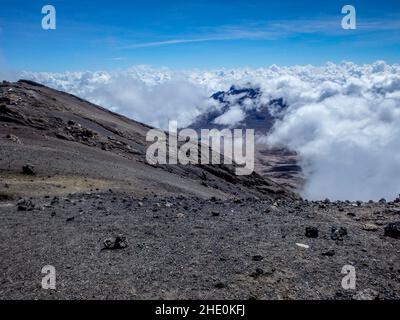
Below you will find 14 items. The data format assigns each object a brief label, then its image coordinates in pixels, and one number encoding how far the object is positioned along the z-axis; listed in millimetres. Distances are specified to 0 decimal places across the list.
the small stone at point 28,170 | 31578
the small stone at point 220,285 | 10789
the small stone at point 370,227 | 16016
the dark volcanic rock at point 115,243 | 13688
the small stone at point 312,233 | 14821
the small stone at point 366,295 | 10227
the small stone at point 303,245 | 13672
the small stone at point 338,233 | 14488
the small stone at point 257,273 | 11438
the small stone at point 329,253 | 12945
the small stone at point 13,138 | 41359
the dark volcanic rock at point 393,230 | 14898
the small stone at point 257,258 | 12500
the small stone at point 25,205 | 19125
